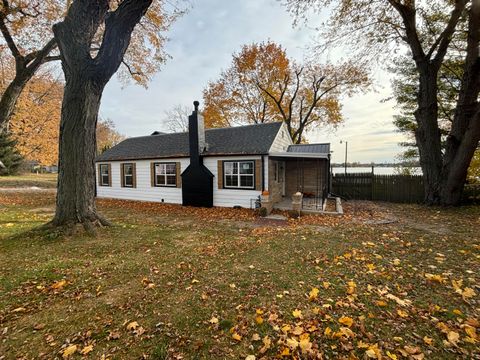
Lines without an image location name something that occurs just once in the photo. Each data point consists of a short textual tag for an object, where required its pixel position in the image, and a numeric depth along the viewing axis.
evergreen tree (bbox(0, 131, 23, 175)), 26.52
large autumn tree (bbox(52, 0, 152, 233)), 6.27
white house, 11.20
